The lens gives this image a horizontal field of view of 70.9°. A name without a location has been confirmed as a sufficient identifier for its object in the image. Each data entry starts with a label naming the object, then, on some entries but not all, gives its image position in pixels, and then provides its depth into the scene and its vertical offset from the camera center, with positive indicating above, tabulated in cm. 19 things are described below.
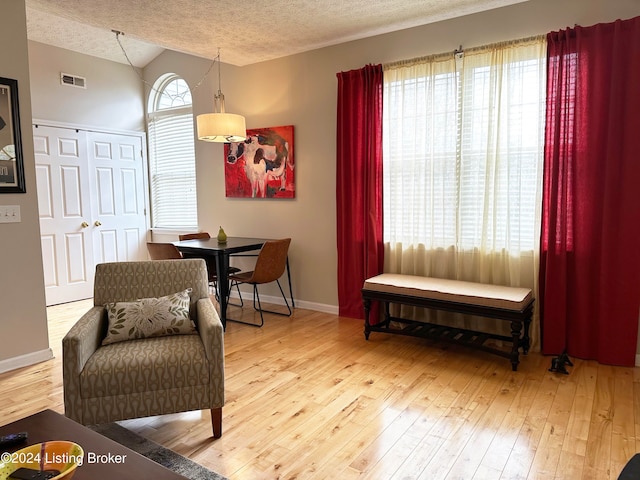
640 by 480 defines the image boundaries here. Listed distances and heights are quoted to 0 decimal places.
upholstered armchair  205 -75
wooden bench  305 -76
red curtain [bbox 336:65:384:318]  401 +19
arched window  566 +65
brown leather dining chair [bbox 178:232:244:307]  459 -65
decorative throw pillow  238 -61
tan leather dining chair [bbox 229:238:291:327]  411 -58
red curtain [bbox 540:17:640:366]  295 +1
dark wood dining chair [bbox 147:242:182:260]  427 -44
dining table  403 -43
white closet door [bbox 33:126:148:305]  506 +3
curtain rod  326 +116
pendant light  392 +69
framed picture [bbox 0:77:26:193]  312 +47
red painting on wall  470 +42
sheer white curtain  332 +27
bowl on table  122 -69
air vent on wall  516 +147
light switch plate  312 -4
